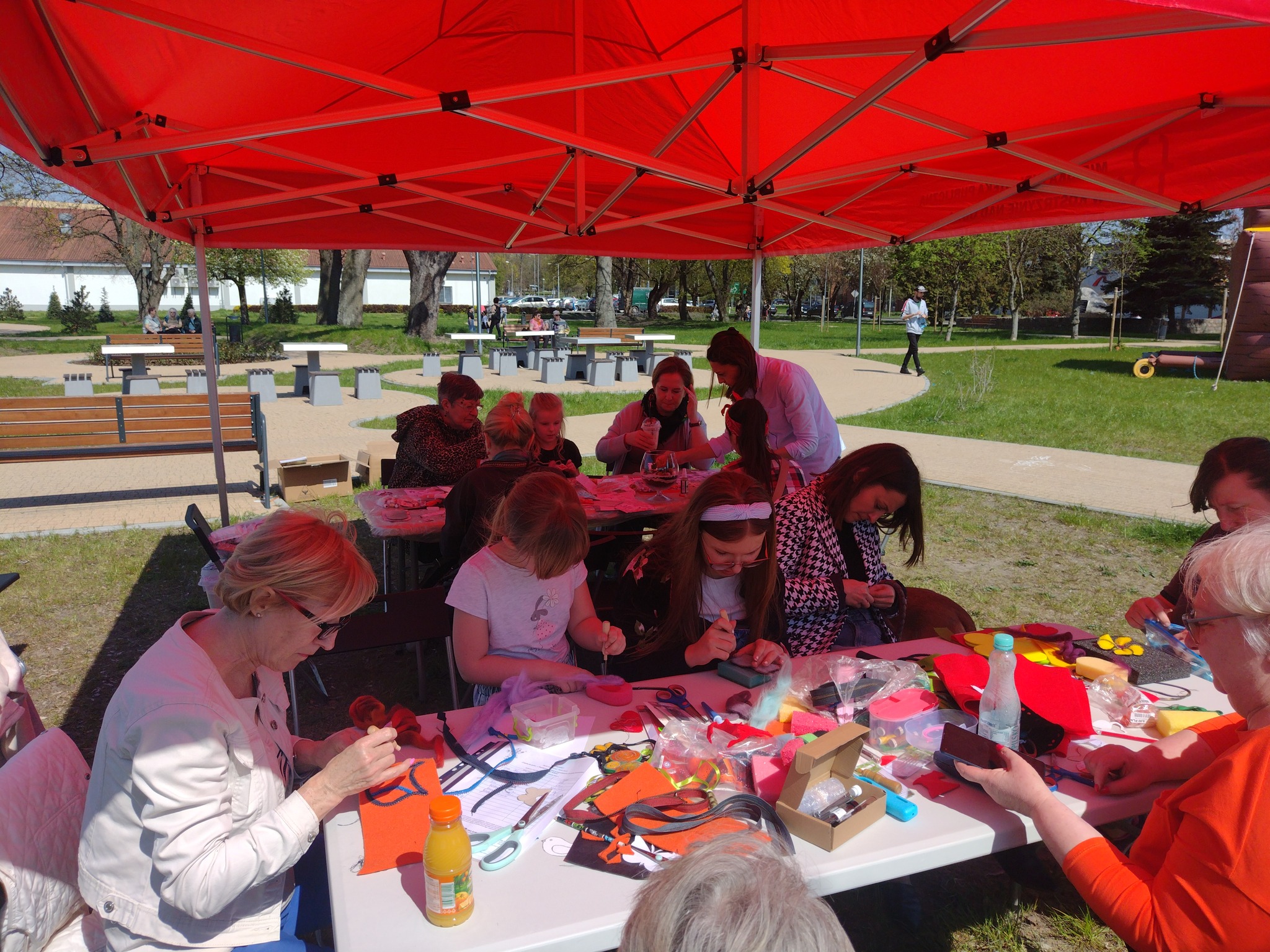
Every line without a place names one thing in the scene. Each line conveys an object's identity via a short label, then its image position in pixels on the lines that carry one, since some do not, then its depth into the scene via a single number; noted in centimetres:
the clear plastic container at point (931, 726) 216
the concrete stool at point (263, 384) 1445
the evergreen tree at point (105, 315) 4369
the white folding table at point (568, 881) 147
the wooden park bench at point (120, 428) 769
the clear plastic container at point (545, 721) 213
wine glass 534
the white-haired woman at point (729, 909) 87
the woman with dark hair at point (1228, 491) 288
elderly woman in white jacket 150
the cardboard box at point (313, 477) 796
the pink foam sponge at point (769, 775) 192
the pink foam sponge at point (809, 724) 219
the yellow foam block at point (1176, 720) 222
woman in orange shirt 139
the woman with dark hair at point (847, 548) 321
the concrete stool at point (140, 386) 1414
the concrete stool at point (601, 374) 1747
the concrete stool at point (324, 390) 1405
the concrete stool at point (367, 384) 1477
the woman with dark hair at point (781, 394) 512
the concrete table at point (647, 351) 1928
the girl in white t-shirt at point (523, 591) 261
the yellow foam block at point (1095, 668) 256
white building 5172
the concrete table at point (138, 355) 1429
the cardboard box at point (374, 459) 834
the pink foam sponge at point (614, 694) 234
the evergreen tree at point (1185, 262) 3556
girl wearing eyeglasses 280
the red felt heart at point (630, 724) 220
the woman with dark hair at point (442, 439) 526
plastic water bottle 206
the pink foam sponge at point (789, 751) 202
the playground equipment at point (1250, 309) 1684
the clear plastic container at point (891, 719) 218
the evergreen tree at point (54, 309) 4287
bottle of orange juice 147
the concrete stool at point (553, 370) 1769
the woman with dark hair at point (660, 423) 576
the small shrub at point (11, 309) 4450
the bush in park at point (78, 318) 3578
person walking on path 1941
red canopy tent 265
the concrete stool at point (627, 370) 1836
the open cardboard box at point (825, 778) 174
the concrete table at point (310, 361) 1483
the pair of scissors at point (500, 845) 165
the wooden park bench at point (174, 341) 1797
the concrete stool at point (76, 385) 1347
